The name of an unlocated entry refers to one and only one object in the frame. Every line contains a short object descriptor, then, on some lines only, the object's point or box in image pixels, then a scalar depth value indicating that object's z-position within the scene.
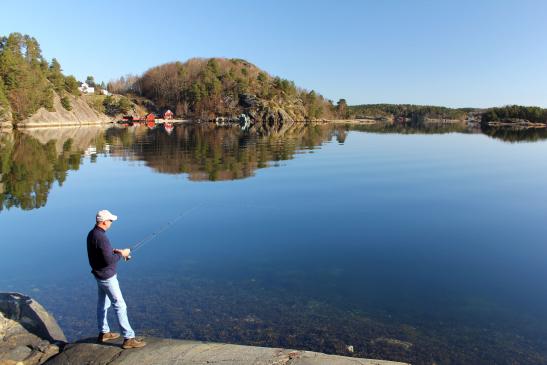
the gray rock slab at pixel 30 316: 8.88
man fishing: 8.53
